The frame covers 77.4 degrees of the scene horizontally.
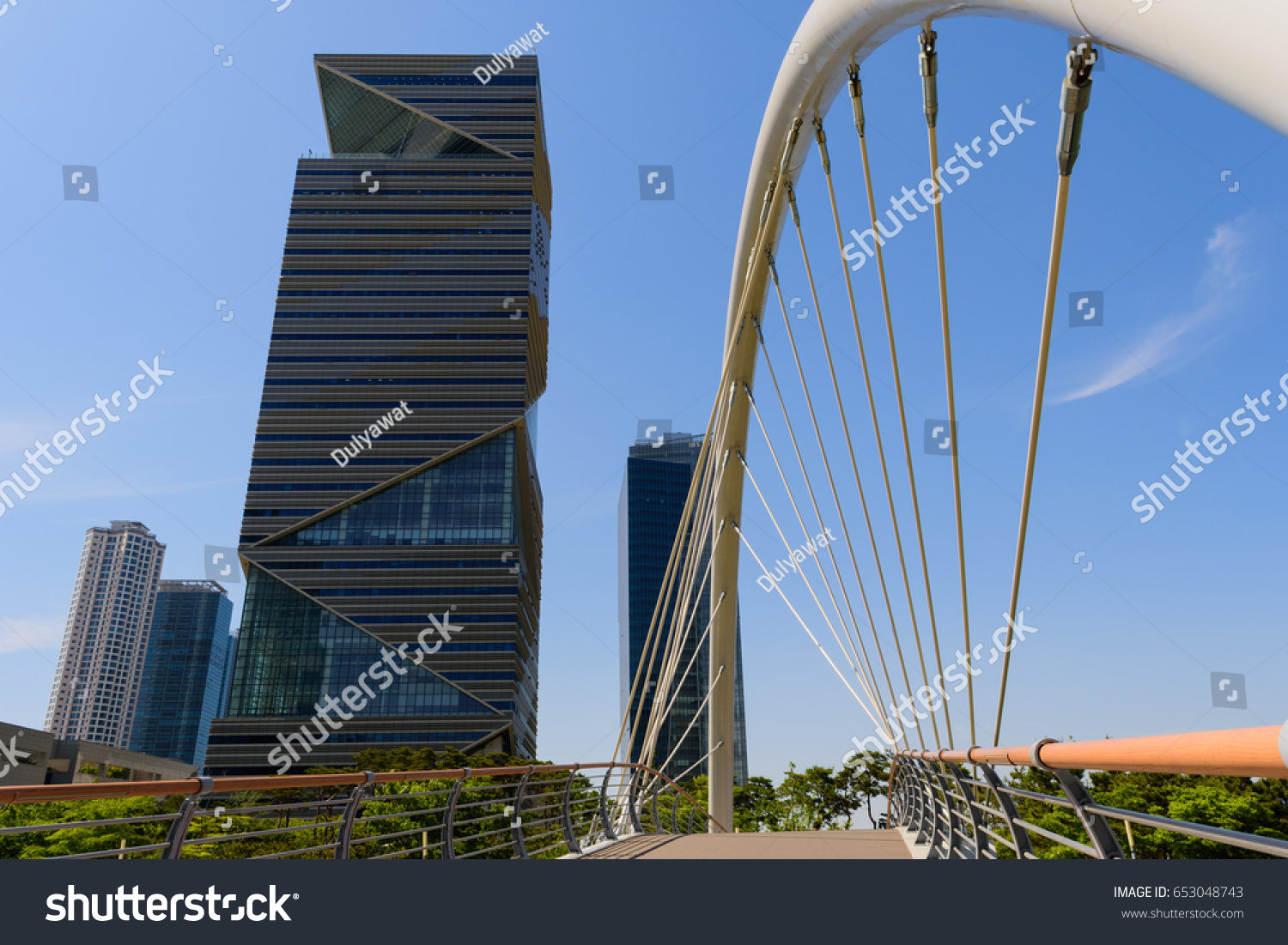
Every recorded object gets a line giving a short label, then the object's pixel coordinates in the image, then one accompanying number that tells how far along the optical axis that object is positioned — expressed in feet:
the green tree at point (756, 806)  132.46
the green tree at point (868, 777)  119.85
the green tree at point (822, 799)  121.19
